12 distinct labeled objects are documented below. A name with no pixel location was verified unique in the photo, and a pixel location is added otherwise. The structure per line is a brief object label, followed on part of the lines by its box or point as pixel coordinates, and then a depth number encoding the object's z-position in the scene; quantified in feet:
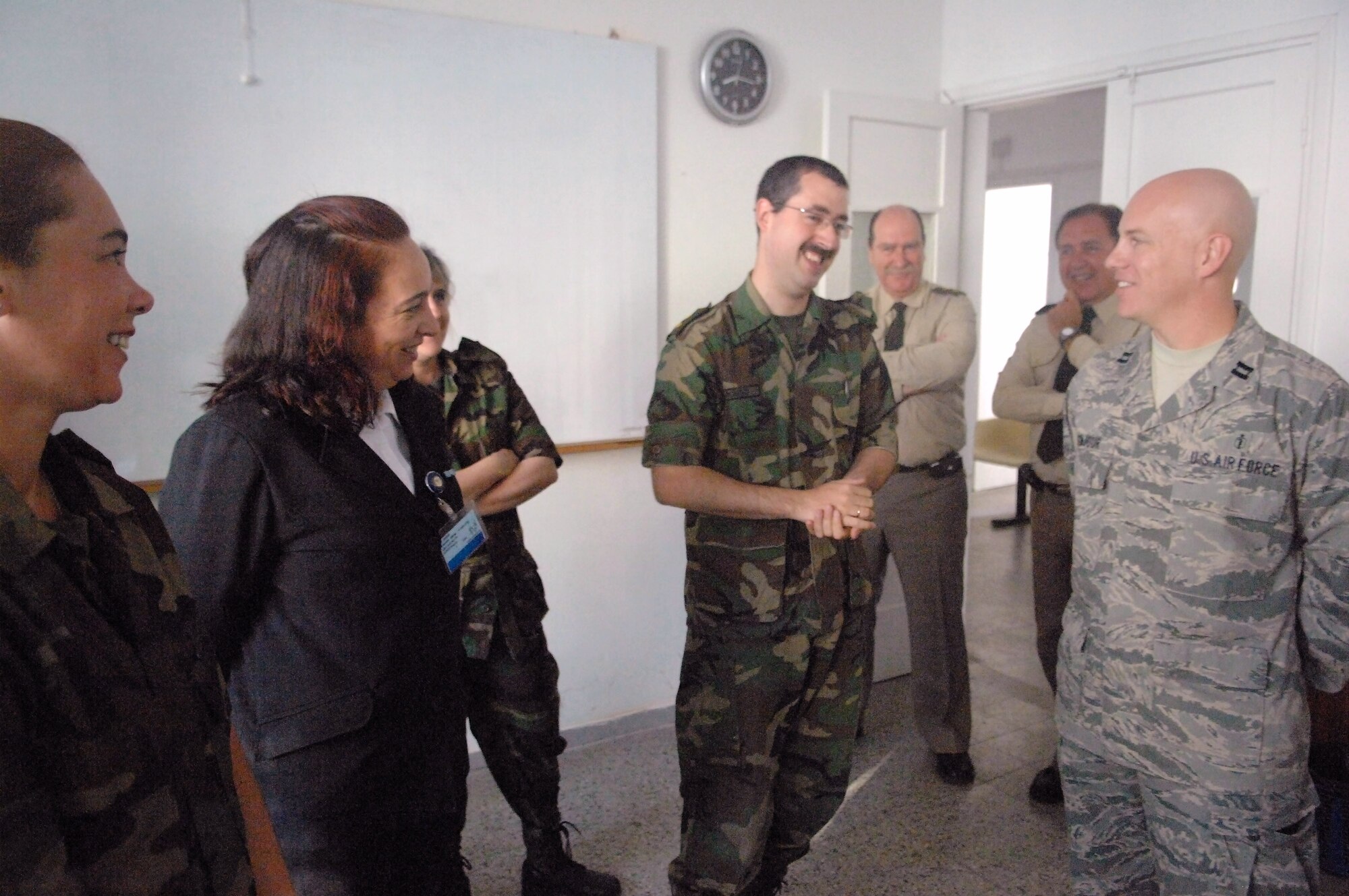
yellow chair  20.21
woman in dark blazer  3.84
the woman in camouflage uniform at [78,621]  2.30
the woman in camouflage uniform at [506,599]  6.90
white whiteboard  7.27
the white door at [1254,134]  9.55
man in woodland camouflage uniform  6.13
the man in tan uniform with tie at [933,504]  9.46
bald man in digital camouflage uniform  5.28
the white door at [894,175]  11.35
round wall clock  10.37
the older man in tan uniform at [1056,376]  8.93
